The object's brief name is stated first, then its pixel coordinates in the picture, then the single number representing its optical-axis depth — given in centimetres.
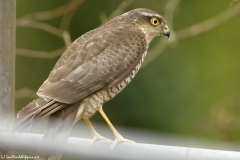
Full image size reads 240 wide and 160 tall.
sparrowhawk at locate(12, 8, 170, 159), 556
